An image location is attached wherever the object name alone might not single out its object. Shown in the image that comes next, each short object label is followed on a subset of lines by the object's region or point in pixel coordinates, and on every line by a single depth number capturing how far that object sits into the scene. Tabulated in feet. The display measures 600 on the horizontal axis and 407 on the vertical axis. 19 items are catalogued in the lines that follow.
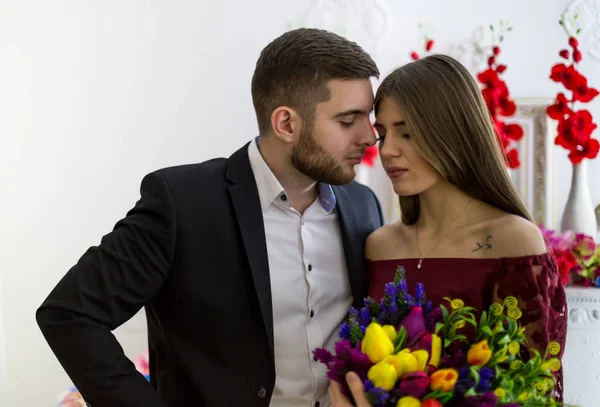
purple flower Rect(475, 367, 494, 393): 4.21
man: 5.92
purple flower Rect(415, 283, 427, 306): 5.02
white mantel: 9.90
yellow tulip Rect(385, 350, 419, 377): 4.35
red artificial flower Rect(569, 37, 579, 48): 10.07
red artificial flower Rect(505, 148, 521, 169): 9.97
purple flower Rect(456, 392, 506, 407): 4.11
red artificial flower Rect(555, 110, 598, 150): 9.73
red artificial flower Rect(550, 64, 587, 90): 9.82
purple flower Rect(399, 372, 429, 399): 4.23
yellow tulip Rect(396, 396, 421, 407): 4.21
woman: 5.98
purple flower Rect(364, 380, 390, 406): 4.31
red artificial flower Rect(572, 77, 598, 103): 9.77
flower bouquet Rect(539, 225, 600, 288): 9.46
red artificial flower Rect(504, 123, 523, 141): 9.98
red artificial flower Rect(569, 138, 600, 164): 9.72
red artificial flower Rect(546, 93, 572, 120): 9.98
